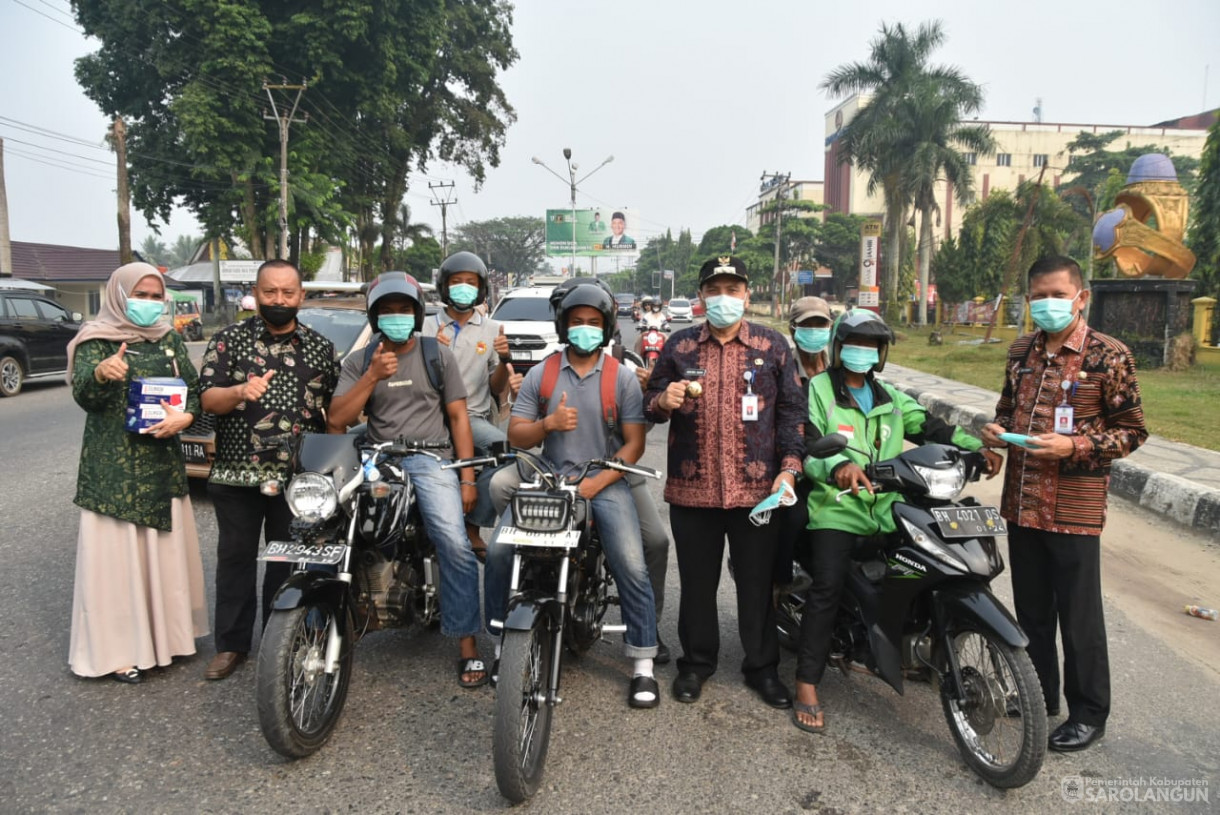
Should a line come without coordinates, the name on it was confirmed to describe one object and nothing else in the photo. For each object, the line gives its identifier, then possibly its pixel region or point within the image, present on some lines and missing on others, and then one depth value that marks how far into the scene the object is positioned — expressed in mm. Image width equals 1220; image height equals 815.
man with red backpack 3438
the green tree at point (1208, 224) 18438
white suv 12617
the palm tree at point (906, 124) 33375
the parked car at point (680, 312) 42000
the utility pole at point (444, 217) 62044
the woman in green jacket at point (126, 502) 3516
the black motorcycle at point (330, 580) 2822
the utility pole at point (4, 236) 26734
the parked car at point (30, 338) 13523
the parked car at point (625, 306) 46972
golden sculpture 15977
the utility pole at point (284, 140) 26359
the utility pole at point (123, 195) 24609
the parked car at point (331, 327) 6000
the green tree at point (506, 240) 89750
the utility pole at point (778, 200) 44638
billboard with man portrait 50969
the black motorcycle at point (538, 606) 2654
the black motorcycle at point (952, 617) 2770
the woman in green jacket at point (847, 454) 3312
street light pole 40719
